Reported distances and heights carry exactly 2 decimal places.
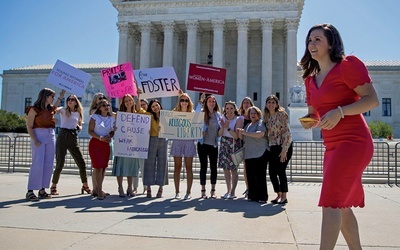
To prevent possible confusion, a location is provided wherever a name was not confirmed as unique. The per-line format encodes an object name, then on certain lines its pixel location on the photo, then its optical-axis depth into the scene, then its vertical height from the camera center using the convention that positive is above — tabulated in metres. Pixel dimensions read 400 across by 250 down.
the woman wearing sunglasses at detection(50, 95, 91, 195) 8.76 +0.14
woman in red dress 2.95 +0.19
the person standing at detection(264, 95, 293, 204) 7.97 +0.14
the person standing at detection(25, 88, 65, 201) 7.99 +0.07
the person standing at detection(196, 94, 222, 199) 8.61 +0.08
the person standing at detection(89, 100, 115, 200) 8.32 +0.11
